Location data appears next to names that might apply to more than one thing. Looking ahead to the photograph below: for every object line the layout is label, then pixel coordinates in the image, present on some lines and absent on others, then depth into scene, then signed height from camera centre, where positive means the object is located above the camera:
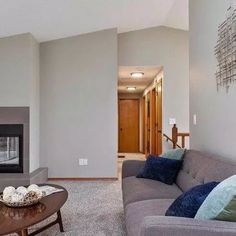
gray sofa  1.00 -0.49
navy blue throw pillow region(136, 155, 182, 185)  2.29 -0.49
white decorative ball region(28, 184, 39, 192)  1.81 -0.52
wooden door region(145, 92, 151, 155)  6.53 -0.12
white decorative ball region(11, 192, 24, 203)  1.69 -0.56
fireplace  3.69 -0.41
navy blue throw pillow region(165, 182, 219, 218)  1.15 -0.42
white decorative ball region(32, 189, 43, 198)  1.78 -0.55
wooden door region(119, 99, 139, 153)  8.14 -0.14
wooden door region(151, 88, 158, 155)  5.55 +0.00
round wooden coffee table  1.43 -0.64
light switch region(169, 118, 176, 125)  4.50 +0.03
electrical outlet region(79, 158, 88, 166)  4.11 -0.71
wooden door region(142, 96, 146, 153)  7.57 +0.02
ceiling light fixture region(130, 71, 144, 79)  5.05 +1.09
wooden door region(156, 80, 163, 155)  4.83 +0.07
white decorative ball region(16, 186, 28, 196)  1.74 -0.52
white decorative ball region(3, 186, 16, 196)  1.75 -0.52
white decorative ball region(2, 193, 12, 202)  1.70 -0.56
